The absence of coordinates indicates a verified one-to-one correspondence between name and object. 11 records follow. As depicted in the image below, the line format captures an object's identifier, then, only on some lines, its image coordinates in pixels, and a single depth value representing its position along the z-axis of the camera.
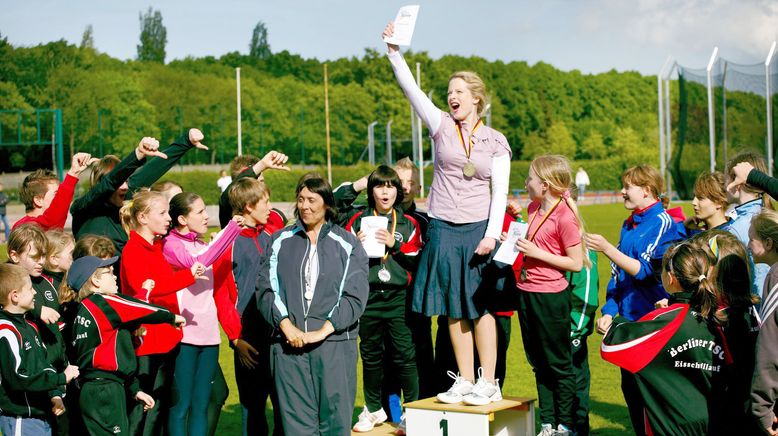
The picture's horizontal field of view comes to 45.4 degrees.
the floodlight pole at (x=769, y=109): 27.20
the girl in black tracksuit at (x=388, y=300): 7.33
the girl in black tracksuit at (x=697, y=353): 5.10
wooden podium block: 6.43
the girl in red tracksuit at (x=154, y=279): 6.29
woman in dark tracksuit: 5.88
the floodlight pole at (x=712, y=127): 29.33
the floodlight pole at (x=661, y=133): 33.64
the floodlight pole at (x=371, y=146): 66.89
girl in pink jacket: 6.56
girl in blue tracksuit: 6.73
